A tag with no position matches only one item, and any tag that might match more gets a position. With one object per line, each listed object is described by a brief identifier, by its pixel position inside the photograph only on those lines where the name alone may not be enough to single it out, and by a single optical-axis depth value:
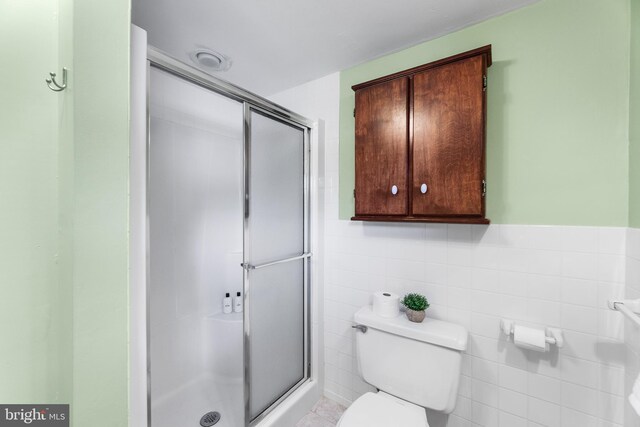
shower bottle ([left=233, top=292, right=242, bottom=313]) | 2.05
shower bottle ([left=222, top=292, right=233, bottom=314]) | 2.03
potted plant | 1.29
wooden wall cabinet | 1.15
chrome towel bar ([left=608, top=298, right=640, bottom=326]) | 0.85
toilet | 1.14
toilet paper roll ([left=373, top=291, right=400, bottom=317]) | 1.35
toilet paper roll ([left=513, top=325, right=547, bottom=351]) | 1.05
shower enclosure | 1.43
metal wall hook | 0.72
